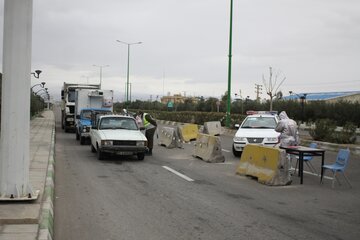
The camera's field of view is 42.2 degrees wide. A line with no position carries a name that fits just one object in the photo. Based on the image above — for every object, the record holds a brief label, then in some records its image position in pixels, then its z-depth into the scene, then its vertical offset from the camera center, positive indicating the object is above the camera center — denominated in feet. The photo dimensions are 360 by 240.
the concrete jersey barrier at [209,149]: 50.45 -5.15
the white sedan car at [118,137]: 48.83 -3.97
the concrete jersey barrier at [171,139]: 68.44 -5.53
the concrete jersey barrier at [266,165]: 35.88 -4.89
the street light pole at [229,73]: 102.56 +6.65
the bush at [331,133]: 69.82 -4.07
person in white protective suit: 40.52 -2.39
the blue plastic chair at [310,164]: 42.85 -6.06
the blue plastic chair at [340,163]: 36.19 -4.47
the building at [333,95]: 232.26 +6.31
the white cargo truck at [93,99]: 94.68 -0.04
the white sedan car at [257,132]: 53.62 -3.33
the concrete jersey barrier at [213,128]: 96.73 -5.36
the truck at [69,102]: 99.50 -0.83
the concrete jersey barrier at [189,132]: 83.13 -5.42
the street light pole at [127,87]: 203.10 +5.85
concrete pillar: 24.08 -0.13
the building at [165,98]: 490.44 +3.48
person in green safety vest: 57.67 -3.39
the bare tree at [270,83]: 182.39 +8.53
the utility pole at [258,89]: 302.92 +10.00
